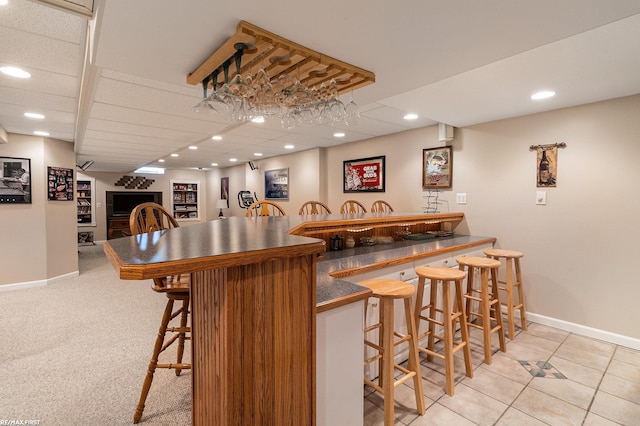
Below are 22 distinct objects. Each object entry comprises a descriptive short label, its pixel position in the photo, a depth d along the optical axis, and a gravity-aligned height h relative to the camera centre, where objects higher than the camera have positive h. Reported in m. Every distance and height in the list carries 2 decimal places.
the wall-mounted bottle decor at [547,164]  2.91 +0.41
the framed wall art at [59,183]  4.46 +0.41
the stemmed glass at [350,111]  2.11 +0.71
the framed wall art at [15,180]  4.08 +0.42
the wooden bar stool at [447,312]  1.93 -0.77
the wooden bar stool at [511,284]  2.69 -0.77
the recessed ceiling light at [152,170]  8.87 +1.19
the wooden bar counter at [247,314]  0.83 -0.37
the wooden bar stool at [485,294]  2.30 -0.76
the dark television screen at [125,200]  8.81 +0.28
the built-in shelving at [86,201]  8.33 +0.24
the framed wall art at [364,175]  4.40 +0.51
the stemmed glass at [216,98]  1.72 +0.66
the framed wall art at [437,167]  3.66 +0.50
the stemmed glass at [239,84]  1.47 +0.67
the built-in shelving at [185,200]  9.48 +0.28
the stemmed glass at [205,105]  1.80 +0.64
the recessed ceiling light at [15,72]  2.08 +1.01
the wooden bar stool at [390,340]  1.54 -0.74
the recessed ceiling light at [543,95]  2.45 +0.95
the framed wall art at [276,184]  5.91 +0.49
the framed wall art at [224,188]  8.17 +0.56
